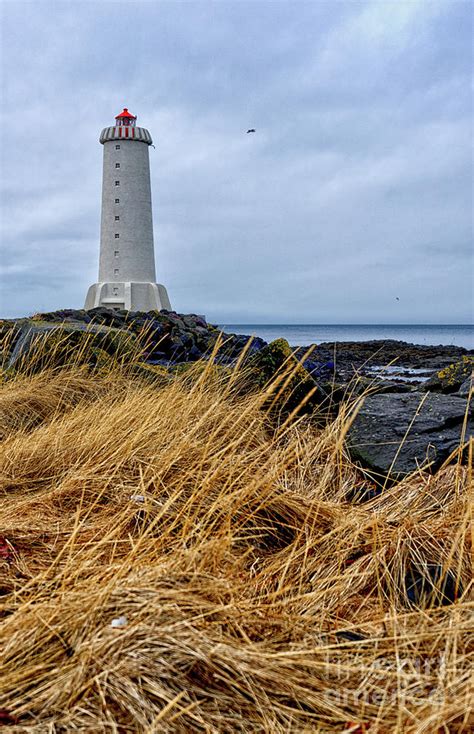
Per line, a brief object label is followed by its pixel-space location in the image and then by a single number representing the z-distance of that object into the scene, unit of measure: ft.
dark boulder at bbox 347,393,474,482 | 13.00
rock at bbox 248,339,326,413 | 16.12
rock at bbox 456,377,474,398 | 19.40
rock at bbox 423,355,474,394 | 26.48
